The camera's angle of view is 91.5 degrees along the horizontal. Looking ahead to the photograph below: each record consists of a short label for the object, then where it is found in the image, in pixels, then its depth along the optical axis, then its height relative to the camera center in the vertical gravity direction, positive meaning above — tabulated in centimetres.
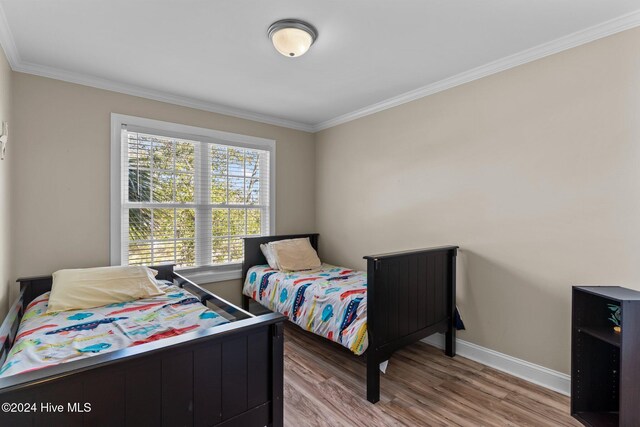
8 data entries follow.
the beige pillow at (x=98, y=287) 217 -55
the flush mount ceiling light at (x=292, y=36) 190 +111
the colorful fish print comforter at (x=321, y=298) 225 -73
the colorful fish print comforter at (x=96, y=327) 148 -67
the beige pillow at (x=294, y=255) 344 -47
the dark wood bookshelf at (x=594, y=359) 178 -87
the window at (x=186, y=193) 290 +21
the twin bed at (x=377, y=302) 207 -70
